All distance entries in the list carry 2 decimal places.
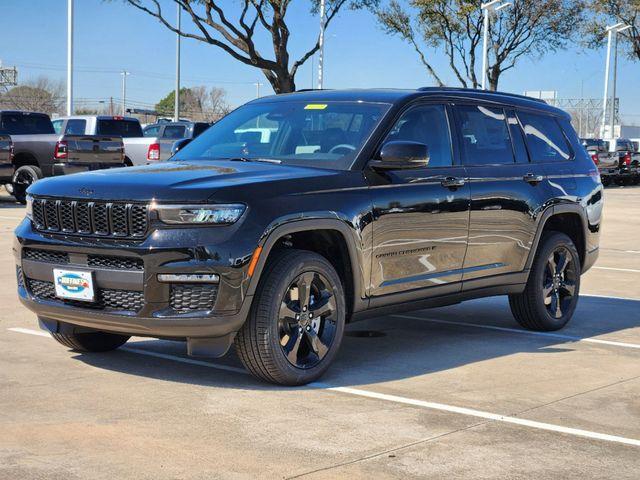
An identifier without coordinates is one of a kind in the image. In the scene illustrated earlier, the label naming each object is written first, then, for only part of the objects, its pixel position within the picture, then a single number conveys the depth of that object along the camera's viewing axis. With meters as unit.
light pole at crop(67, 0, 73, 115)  36.31
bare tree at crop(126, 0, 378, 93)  33.50
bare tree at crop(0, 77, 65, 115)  77.81
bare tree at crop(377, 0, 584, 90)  48.34
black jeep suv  5.82
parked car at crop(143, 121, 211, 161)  25.91
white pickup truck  26.19
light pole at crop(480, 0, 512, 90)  45.84
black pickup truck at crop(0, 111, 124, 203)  22.50
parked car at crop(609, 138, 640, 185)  42.75
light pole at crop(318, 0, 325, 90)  38.84
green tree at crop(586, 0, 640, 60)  52.34
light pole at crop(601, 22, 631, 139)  54.12
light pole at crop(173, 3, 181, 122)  52.00
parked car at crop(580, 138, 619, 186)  40.71
